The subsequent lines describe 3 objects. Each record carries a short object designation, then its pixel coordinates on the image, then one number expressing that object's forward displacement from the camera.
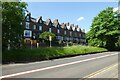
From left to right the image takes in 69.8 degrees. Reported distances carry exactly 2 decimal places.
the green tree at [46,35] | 24.51
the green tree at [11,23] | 9.14
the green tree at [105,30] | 22.60
